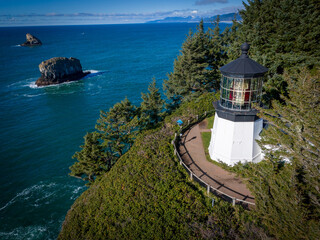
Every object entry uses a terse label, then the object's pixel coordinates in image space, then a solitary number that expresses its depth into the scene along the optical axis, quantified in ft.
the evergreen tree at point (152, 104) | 87.32
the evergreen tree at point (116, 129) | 66.64
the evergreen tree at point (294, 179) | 23.89
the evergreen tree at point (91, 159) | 62.90
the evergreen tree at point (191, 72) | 92.48
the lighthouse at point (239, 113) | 43.36
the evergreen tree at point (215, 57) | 99.76
